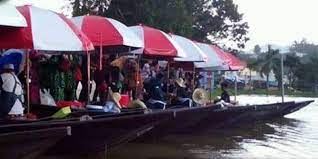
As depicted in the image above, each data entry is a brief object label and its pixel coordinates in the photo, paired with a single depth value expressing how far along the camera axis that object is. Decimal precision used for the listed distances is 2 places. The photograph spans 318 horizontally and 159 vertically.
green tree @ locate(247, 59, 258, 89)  69.80
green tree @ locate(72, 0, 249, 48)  24.36
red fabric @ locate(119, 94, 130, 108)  12.63
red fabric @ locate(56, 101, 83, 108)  11.03
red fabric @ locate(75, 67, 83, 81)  12.03
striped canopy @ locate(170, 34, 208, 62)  16.80
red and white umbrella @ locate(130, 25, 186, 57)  14.00
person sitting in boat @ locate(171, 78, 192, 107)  15.61
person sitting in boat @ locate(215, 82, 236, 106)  17.71
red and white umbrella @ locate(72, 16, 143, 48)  11.98
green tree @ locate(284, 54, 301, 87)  60.52
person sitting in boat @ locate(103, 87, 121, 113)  11.18
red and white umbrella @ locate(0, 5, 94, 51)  8.84
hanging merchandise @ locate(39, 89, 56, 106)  10.96
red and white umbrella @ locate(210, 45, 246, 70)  20.86
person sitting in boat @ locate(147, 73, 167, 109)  14.27
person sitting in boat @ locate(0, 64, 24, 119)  9.12
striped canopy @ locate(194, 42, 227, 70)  20.00
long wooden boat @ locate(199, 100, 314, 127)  15.48
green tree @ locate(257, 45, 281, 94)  71.06
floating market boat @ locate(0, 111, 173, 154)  9.10
